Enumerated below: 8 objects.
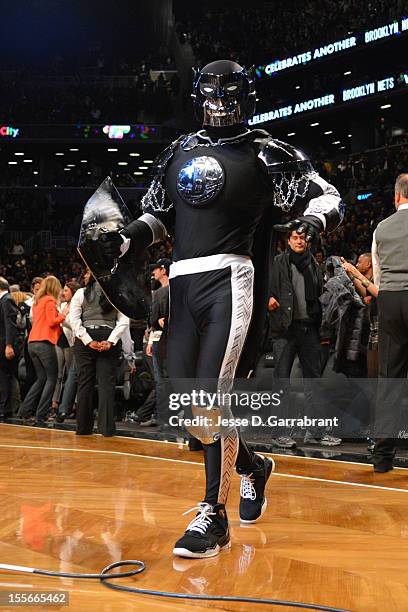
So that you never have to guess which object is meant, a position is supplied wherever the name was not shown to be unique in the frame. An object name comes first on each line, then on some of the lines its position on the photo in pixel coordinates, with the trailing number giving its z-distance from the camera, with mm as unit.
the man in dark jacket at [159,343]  7852
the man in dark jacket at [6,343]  9570
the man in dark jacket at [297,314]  6867
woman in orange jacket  9172
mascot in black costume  3453
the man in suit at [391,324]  5570
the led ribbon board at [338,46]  28125
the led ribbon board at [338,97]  29344
